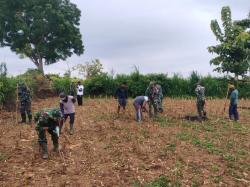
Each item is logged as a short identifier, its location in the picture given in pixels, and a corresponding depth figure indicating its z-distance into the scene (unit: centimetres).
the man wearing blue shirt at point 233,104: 884
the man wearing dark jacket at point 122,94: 877
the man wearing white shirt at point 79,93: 1078
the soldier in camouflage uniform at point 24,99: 785
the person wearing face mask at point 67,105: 681
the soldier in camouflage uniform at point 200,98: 855
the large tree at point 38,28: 1826
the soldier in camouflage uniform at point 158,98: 866
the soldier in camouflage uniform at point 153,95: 855
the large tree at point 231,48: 1391
